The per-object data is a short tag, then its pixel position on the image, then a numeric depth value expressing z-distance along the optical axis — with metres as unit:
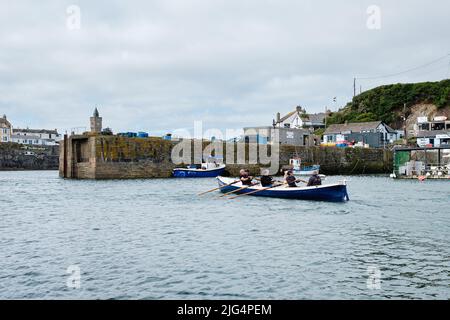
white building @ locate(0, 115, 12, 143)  113.72
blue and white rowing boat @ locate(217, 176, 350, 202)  27.12
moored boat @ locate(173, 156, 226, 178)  53.78
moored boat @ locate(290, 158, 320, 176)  60.71
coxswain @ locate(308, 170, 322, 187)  27.94
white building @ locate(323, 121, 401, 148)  85.75
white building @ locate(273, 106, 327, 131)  107.54
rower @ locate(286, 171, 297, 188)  29.08
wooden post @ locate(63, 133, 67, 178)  52.31
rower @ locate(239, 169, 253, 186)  32.62
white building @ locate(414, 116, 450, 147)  81.88
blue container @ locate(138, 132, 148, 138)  54.41
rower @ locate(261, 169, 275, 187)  30.58
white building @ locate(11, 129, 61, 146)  122.66
